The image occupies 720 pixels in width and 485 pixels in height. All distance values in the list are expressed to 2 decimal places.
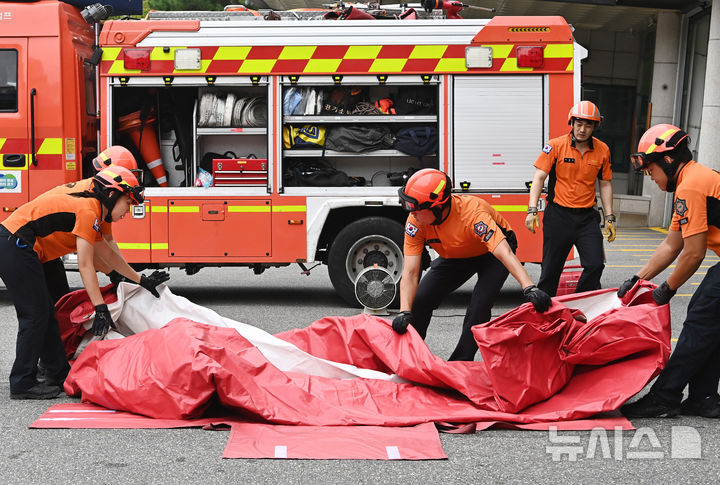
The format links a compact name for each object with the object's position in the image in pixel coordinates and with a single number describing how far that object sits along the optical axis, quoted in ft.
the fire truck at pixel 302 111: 58.39
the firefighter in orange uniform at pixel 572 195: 47.91
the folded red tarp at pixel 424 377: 33.58
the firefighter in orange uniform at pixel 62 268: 38.55
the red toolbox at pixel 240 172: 59.21
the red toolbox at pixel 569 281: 54.29
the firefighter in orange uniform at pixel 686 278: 33.53
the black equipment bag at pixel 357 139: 59.26
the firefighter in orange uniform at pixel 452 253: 36.58
